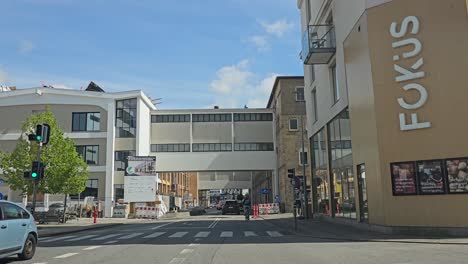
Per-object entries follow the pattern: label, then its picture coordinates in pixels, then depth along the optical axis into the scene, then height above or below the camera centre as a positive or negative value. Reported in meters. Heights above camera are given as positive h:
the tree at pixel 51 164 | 33.06 +2.88
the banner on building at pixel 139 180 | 44.94 +2.11
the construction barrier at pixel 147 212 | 45.47 -0.98
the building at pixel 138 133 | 52.62 +8.22
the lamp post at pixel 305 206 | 29.78 -0.54
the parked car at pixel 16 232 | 10.70 -0.66
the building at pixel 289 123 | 50.64 +8.36
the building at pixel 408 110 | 16.61 +3.30
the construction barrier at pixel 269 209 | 49.00 -0.97
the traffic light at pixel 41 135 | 20.37 +3.06
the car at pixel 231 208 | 54.69 -0.90
